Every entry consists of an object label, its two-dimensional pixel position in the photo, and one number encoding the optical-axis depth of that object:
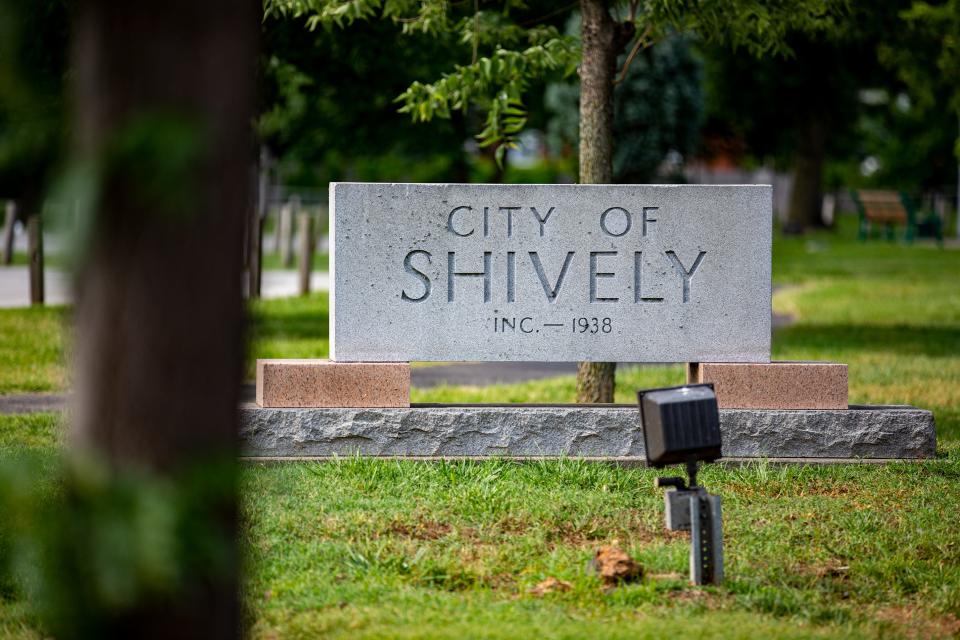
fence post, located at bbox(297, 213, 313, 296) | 38.87
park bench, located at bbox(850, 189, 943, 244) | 71.50
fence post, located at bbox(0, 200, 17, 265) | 48.64
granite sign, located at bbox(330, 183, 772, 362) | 15.16
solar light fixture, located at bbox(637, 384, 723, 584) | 10.24
